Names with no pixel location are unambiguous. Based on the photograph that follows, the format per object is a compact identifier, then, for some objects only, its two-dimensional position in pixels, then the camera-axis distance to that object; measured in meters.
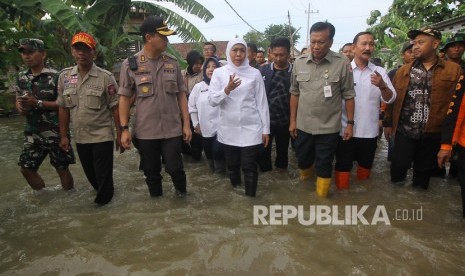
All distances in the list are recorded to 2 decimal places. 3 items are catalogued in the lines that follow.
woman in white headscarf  3.89
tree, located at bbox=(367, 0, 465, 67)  11.60
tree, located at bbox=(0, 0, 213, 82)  6.57
